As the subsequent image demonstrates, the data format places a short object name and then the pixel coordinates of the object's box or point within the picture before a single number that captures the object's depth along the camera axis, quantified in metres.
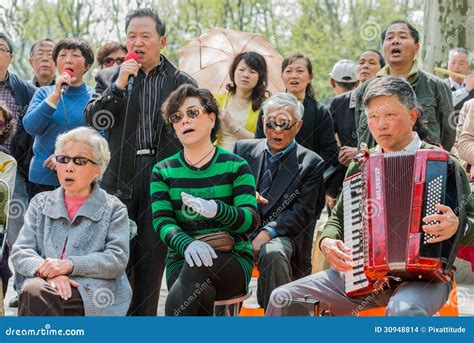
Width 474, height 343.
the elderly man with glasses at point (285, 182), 13.20
